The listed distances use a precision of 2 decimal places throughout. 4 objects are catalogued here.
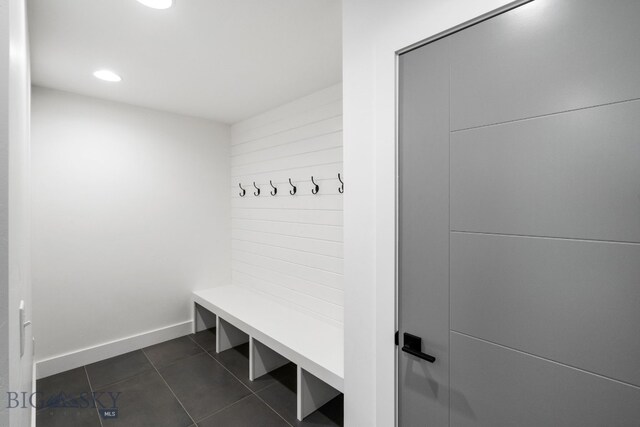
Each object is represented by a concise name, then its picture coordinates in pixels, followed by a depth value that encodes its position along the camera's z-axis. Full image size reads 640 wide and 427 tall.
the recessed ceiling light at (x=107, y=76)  2.35
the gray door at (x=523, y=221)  0.81
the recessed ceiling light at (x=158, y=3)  1.52
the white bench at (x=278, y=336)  2.08
